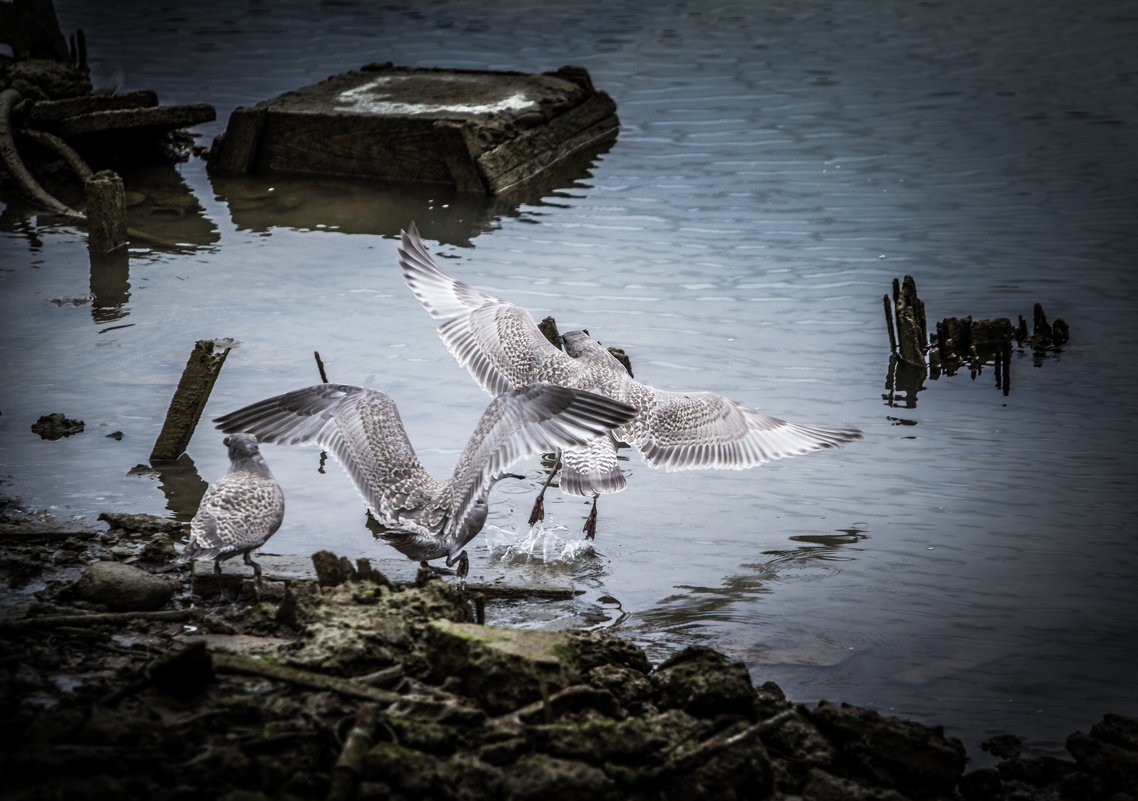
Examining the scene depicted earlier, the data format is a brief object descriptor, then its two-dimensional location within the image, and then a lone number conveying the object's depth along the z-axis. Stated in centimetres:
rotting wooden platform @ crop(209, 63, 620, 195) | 2928
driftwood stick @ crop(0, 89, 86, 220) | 2637
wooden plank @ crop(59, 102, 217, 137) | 2830
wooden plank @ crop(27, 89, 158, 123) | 2795
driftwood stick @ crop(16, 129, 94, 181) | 2725
